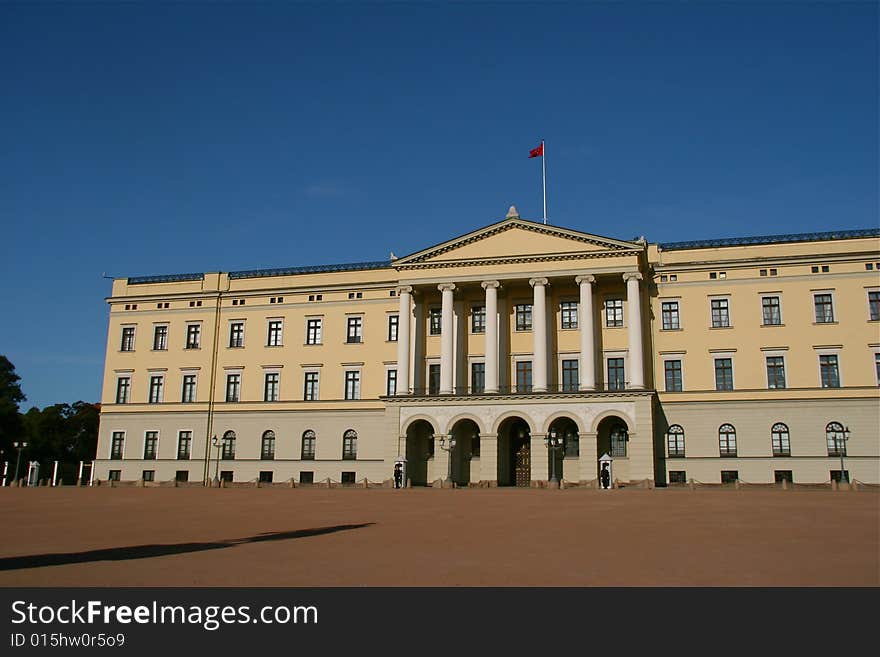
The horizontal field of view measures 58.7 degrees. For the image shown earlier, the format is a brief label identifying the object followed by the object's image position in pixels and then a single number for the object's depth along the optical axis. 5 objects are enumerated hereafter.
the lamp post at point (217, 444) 53.19
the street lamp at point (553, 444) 43.56
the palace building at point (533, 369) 44.28
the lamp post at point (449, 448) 46.16
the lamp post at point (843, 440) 42.35
